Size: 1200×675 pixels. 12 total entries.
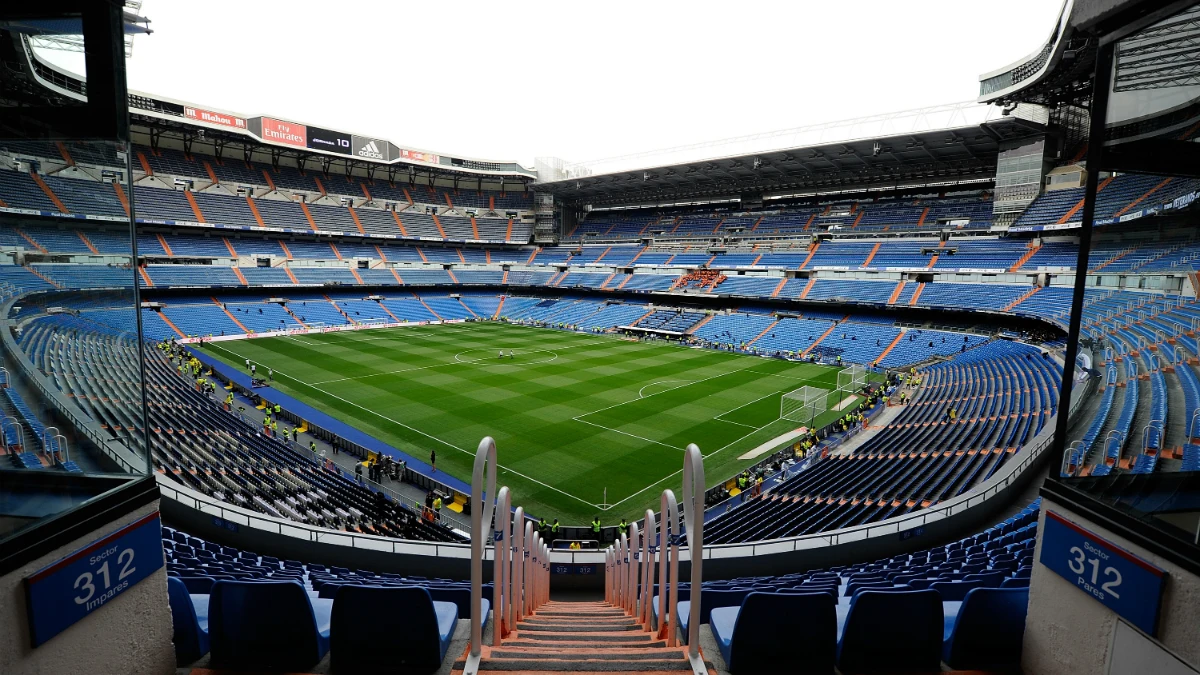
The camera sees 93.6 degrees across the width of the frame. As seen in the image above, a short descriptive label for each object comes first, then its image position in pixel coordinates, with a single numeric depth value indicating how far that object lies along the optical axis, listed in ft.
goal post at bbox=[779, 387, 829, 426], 87.40
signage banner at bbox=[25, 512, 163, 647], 7.11
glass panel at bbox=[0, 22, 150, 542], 8.86
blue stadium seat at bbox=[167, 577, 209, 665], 9.75
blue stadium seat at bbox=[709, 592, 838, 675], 9.62
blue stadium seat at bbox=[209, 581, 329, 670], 9.53
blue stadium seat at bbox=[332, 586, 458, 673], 9.53
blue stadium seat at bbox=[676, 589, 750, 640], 14.53
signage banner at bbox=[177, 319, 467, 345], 140.46
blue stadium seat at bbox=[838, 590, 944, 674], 9.64
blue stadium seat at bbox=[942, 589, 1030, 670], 9.86
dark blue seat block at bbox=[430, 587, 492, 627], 14.37
